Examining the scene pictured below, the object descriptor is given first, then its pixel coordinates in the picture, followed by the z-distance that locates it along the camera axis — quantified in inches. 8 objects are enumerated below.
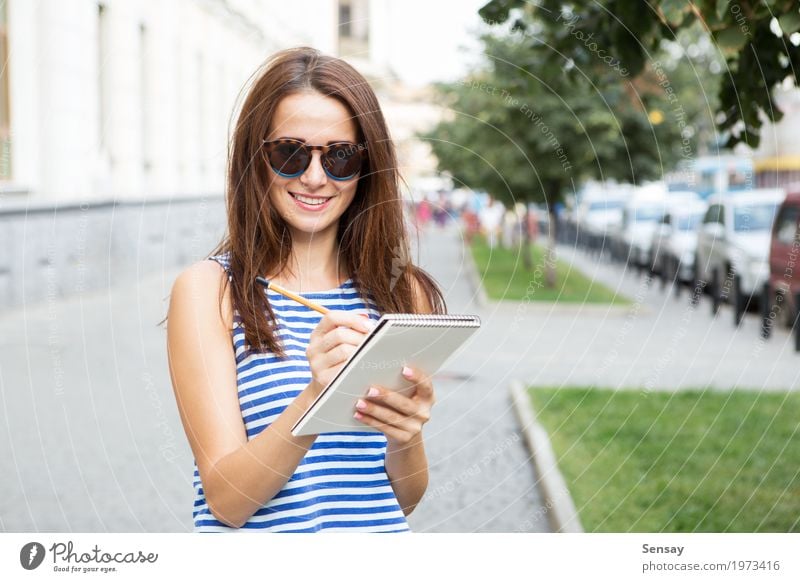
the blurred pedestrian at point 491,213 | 755.4
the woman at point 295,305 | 79.0
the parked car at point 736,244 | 574.6
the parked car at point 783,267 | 445.4
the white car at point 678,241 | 796.0
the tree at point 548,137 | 595.5
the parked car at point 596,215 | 1283.2
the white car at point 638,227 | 968.3
